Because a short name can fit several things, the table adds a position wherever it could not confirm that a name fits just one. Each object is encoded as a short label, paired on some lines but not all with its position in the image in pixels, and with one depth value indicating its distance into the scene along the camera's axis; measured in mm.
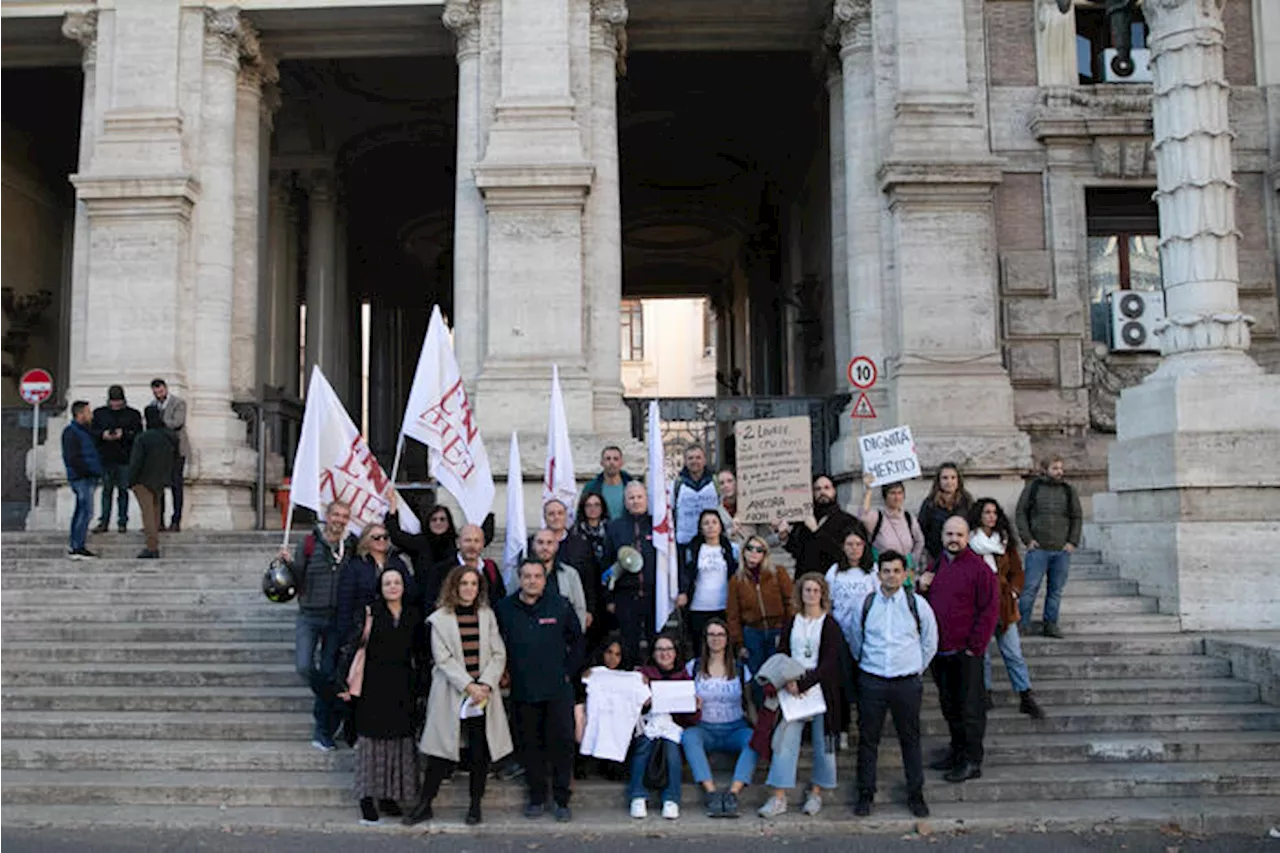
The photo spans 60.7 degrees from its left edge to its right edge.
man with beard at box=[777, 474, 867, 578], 8484
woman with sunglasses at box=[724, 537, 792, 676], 7949
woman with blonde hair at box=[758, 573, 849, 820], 7285
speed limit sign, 14359
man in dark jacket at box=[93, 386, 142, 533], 12625
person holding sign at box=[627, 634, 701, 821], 7328
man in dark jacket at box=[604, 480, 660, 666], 8305
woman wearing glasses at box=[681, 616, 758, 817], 7438
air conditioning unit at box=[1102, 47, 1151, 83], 16000
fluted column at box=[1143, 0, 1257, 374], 10578
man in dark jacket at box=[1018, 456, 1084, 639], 9789
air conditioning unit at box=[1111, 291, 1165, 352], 15688
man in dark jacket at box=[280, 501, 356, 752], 8016
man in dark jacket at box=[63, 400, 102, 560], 12016
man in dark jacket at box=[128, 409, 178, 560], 12016
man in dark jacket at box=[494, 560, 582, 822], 7316
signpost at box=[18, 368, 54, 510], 15133
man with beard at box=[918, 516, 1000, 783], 7539
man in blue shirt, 7230
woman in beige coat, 7121
